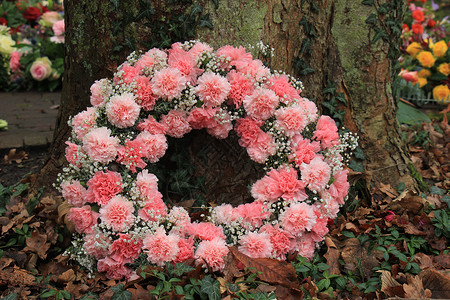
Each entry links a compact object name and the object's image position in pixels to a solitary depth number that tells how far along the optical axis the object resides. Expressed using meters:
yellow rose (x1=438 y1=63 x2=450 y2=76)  5.68
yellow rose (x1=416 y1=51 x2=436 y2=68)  5.70
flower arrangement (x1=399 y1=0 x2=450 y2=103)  5.59
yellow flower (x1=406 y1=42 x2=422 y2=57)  6.07
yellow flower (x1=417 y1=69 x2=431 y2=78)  5.77
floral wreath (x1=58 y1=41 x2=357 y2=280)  2.61
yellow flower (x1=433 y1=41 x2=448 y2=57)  5.65
